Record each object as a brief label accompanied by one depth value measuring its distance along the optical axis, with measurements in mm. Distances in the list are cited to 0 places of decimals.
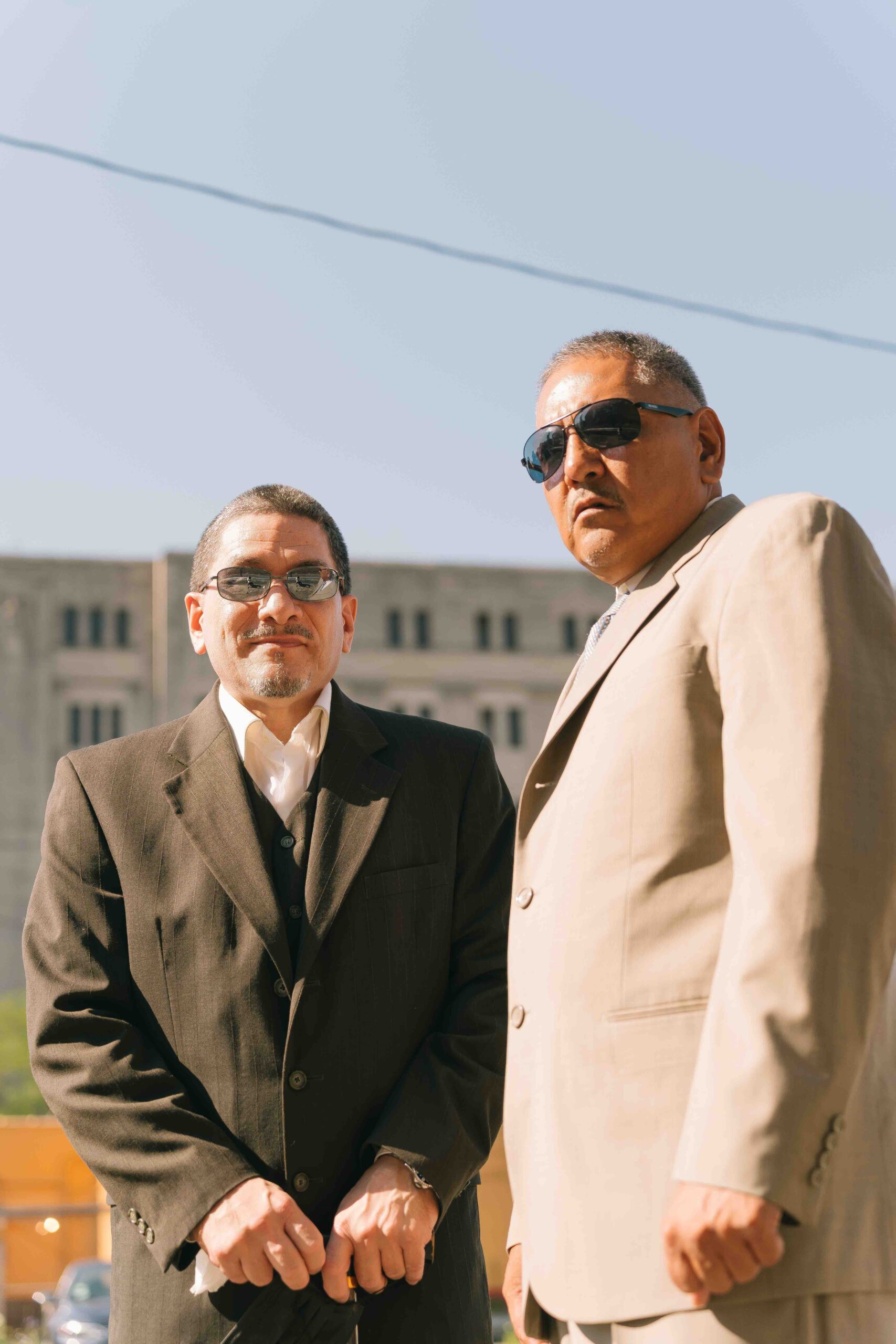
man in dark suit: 2605
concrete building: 57000
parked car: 15523
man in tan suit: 1788
